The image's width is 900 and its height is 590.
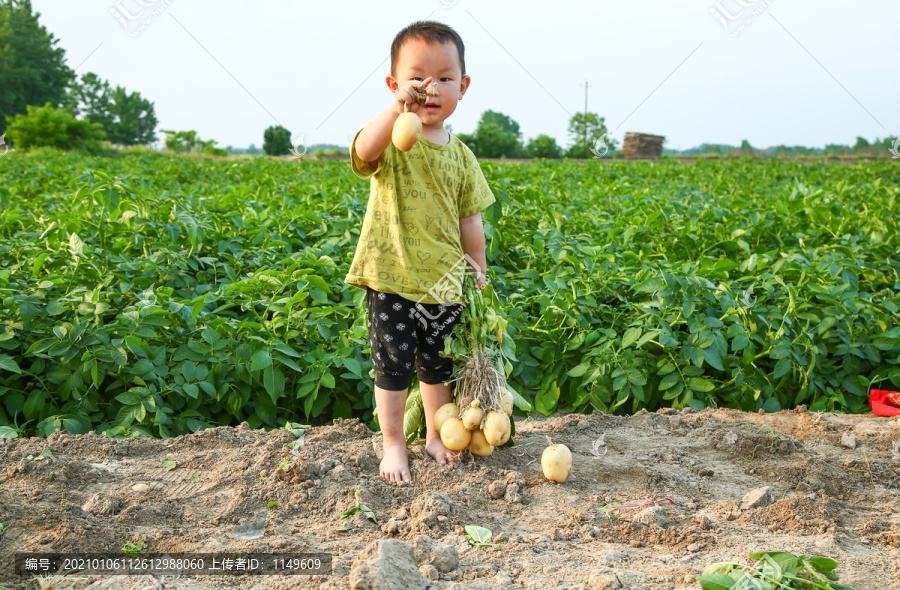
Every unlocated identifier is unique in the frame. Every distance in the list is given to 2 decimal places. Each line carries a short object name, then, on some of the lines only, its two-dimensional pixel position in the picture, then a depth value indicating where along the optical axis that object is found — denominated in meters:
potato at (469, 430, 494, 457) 2.23
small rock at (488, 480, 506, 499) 2.08
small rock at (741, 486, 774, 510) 2.02
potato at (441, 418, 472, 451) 2.19
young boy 1.98
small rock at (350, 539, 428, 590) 1.48
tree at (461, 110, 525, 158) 27.67
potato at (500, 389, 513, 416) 2.21
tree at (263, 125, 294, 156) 32.50
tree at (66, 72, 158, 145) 49.25
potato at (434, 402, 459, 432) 2.25
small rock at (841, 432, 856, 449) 2.53
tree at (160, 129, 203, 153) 32.38
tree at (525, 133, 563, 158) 28.33
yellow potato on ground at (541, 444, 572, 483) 2.14
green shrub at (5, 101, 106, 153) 27.66
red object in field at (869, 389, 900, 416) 3.02
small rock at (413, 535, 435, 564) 1.65
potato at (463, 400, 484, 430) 2.17
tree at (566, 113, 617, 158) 19.68
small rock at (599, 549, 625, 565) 1.68
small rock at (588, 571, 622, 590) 1.53
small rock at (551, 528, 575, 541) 1.82
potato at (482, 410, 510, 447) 2.15
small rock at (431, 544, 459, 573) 1.62
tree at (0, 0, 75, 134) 39.50
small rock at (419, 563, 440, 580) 1.57
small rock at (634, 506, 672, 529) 1.90
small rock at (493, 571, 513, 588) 1.56
